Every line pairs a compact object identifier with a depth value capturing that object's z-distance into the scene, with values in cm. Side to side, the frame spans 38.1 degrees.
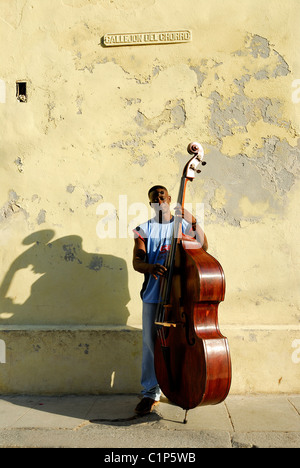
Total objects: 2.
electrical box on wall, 423
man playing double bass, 337
